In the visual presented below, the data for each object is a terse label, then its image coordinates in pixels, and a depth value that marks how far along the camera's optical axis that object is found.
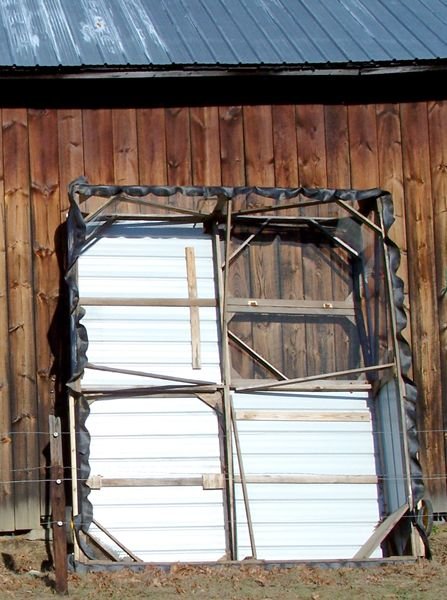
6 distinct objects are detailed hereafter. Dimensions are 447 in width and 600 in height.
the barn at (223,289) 11.88
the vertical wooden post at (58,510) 10.24
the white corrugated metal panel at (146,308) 12.20
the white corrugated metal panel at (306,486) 11.97
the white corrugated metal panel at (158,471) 11.72
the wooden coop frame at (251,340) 11.77
